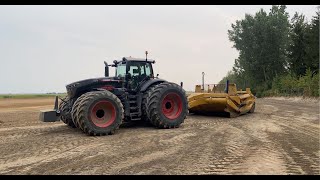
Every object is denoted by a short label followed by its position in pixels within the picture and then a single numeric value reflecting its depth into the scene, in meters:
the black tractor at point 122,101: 6.79
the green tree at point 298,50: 31.83
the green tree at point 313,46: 28.61
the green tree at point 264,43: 35.94
